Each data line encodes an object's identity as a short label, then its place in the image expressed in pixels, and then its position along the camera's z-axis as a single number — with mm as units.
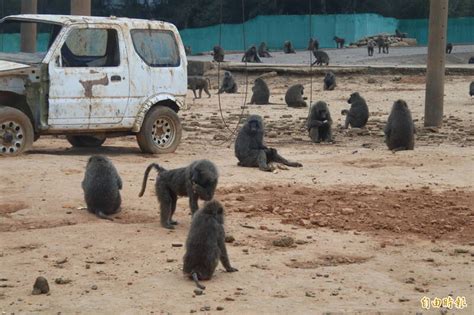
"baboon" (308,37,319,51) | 51350
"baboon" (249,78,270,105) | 25719
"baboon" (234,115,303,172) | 14289
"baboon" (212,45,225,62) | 37856
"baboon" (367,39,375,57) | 48250
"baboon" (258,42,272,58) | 51844
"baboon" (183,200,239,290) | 7938
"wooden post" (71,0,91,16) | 19406
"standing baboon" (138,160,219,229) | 9820
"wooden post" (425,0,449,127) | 19984
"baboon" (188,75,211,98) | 28062
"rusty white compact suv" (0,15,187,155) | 14539
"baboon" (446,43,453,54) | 49419
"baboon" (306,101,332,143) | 17703
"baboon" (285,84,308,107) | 24812
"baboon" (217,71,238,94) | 29834
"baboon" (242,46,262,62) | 43688
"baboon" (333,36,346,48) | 57781
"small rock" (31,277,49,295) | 7527
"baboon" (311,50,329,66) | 39419
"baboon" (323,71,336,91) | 29859
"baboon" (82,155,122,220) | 10531
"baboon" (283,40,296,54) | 54500
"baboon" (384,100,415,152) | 16344
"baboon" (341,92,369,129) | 19953
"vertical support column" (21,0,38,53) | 22806
